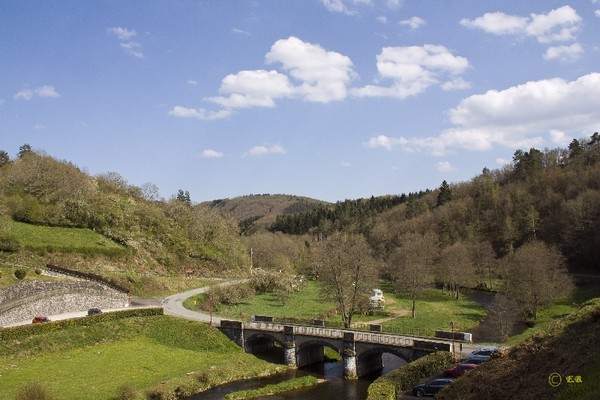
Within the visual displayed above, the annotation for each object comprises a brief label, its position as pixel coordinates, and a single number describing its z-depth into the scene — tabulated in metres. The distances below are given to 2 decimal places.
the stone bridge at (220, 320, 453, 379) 42.69
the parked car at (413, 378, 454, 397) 31.11
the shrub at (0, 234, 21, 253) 68.00
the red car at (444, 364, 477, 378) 33.34
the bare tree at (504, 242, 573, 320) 66.00
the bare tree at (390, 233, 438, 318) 74.44
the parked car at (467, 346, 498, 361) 35.72
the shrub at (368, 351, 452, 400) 32.03
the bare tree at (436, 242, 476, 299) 85.39
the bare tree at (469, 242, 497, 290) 98.06
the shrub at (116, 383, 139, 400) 35.28
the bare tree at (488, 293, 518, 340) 54.47
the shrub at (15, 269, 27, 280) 57.22
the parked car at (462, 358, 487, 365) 34.88
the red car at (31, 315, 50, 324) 50.00
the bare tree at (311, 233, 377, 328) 60.65
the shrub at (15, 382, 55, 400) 28.05
